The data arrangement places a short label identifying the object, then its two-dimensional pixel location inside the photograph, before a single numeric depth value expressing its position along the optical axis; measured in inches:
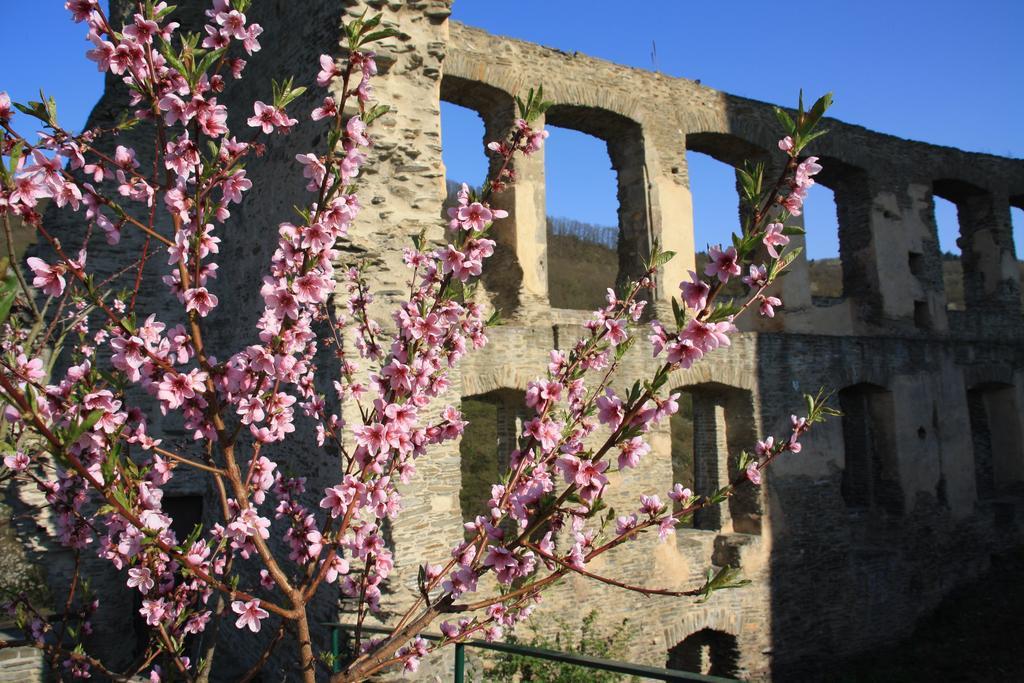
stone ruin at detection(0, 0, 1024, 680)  214.4
